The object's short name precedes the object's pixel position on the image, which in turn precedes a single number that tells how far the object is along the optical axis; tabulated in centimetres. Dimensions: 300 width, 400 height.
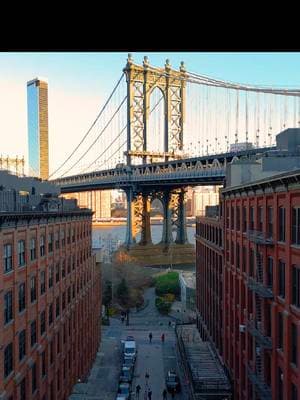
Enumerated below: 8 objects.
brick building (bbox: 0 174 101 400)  1919
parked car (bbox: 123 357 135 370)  3909
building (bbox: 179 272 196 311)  5763
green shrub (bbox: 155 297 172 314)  5903
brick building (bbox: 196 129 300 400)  1817
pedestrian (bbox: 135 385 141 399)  3341
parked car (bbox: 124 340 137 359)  4141
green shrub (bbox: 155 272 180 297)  6391
